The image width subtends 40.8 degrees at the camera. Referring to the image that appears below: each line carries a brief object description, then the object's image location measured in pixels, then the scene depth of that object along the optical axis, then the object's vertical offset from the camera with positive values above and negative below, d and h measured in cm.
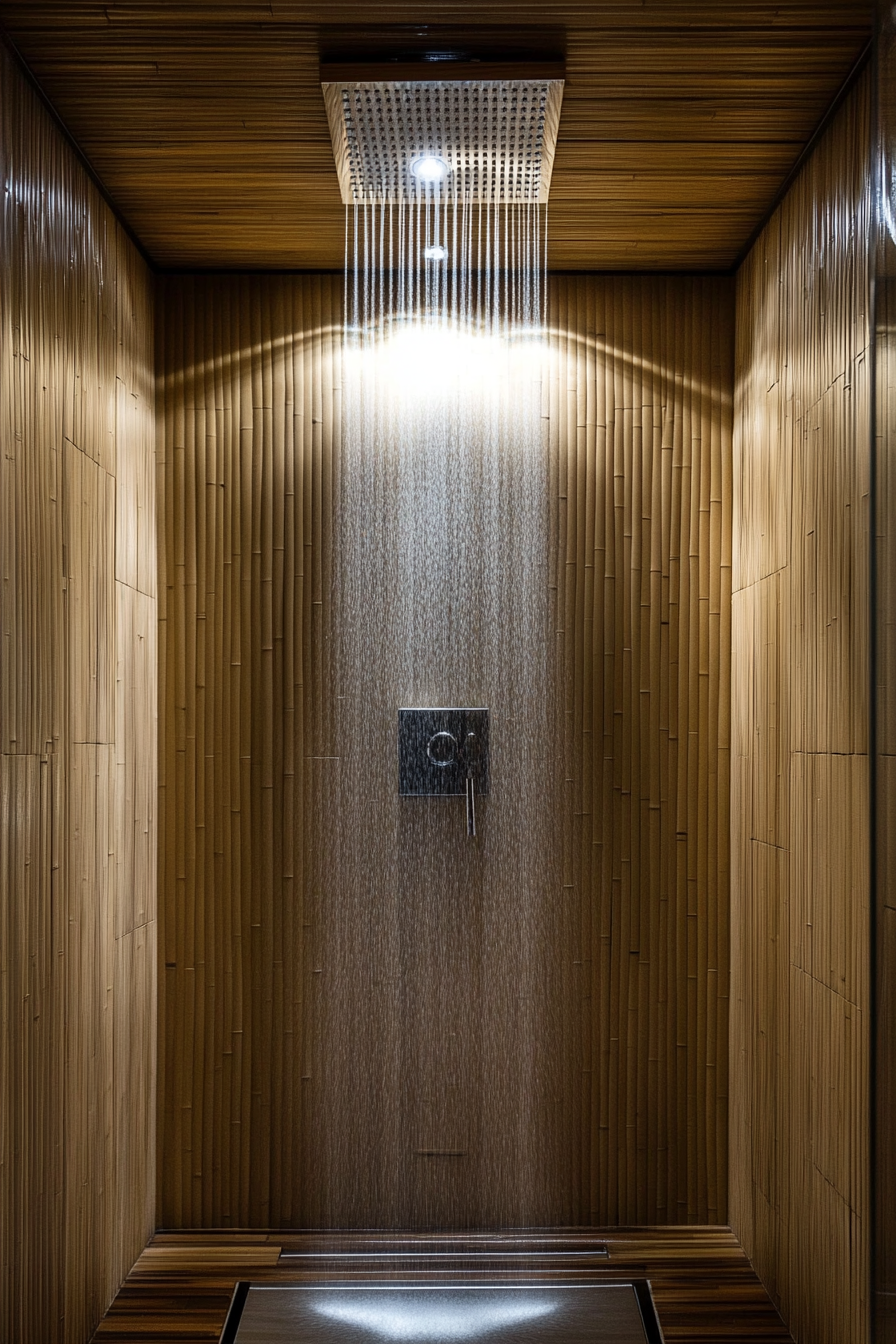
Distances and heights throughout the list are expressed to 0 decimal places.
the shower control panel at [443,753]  351 -30
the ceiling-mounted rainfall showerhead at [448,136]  256 +117
